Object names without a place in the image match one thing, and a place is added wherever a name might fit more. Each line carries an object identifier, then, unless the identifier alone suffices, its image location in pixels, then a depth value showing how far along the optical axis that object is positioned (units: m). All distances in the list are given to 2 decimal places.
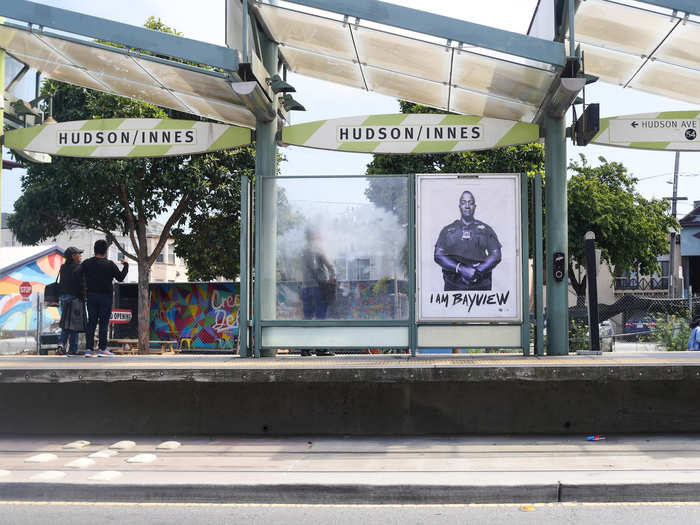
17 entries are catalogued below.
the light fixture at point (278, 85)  9.09
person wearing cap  9.76
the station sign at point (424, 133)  9.20
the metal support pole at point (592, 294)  8.80
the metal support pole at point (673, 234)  37.49
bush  17.05
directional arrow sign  9.02
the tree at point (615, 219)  34.62
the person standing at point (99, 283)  9.71
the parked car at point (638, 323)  23.28
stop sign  26.56
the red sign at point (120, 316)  25.49
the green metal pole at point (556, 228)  8.86
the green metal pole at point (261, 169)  8.66
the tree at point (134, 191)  21.47
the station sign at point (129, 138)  9.61
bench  23.23
